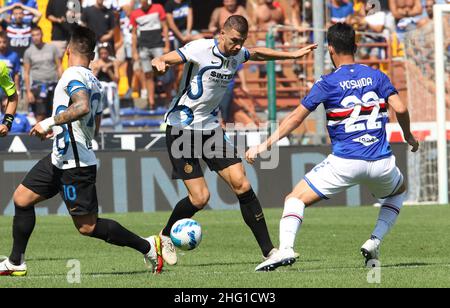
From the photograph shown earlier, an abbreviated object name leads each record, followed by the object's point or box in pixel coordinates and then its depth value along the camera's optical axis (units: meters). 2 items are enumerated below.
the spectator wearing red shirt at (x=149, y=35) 23.64
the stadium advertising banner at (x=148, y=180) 20.12
